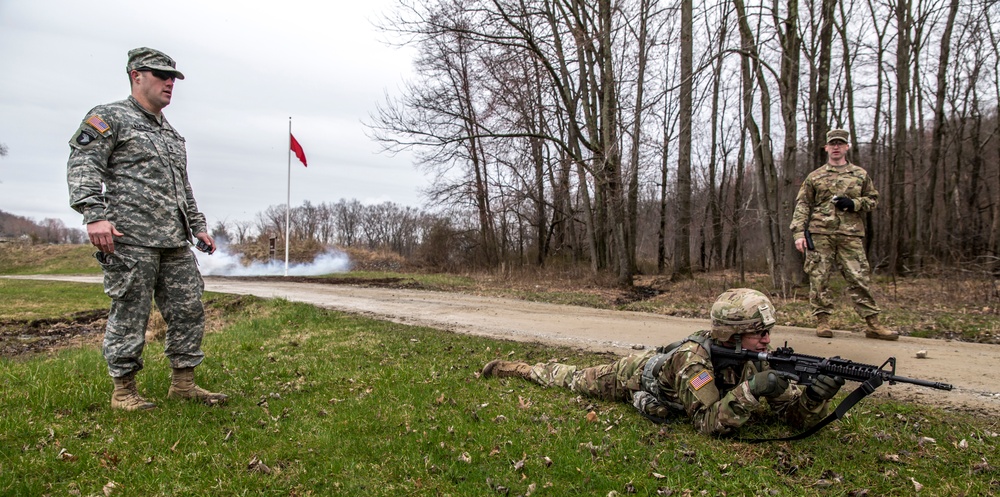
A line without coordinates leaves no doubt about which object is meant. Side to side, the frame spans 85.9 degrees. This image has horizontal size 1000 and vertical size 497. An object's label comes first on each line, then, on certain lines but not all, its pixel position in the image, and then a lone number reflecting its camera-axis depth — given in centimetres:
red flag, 2448
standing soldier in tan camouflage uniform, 701
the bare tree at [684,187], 1444
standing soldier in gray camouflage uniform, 390
